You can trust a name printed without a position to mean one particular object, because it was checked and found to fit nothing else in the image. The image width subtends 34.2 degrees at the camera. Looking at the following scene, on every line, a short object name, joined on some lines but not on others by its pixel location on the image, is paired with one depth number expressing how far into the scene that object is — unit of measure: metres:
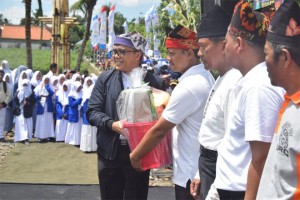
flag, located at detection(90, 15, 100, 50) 18.77
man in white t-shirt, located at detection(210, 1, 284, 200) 2.11
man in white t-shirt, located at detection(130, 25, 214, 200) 3.06
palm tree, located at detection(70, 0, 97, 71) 23.22
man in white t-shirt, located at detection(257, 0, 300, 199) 1.81
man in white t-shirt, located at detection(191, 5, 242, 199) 2.67
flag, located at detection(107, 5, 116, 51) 17.16
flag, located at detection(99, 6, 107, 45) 18.27
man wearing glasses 3.71
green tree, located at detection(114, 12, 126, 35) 64.60
